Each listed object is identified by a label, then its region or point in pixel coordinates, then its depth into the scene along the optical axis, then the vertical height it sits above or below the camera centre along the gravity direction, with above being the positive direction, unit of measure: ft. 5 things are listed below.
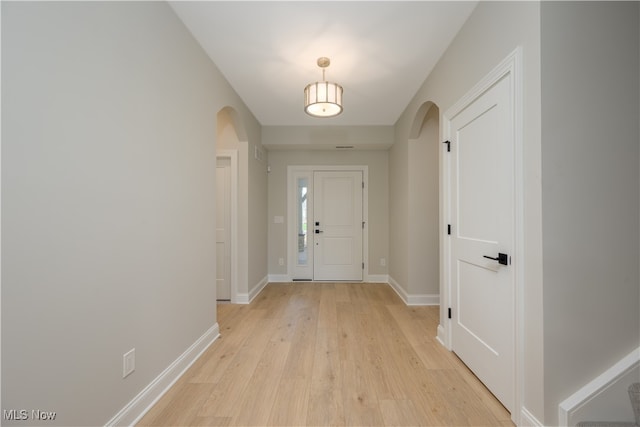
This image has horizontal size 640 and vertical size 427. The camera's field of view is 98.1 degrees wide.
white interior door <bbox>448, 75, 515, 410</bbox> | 5.20 -0.55
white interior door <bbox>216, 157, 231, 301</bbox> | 12.33 -0.68
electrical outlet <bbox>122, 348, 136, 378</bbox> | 4.81 -2.65
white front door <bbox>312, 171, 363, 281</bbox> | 16.26 -0.29
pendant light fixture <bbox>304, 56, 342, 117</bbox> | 7.80 +3.35
